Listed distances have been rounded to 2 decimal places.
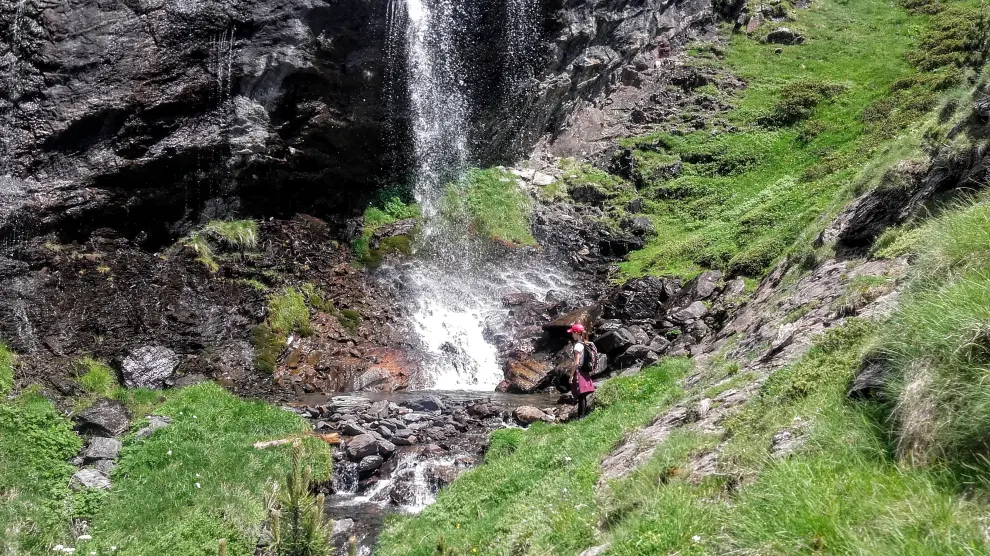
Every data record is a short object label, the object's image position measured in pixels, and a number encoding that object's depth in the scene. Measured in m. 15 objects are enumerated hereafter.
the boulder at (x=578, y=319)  18.38
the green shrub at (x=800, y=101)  29.56
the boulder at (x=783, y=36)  36.44
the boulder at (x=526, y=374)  16.94
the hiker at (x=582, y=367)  11.08
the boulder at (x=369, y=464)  11.45
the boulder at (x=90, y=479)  9.24
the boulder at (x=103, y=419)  10.80
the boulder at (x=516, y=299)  22.38
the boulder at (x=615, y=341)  15.81
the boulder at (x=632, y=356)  14.83
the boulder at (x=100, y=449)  10.02
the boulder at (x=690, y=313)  16.05
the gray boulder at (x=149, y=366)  15.62
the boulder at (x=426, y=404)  15.03
